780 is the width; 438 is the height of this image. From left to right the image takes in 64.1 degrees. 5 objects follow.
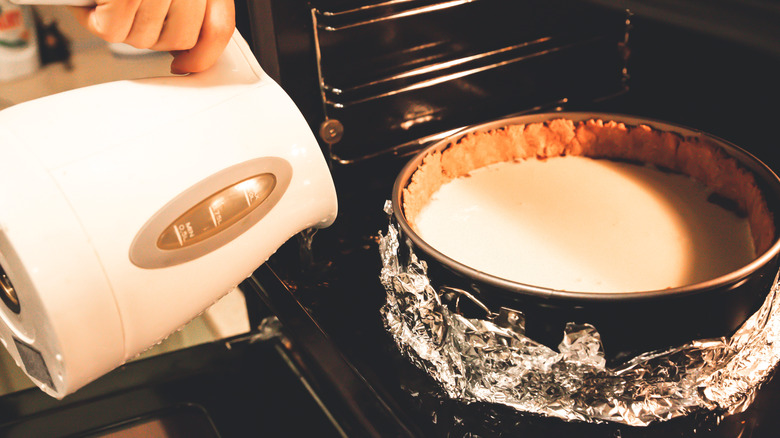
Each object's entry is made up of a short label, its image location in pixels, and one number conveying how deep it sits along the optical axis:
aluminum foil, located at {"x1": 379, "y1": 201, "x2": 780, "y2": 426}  0.62
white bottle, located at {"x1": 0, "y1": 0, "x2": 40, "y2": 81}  0.86
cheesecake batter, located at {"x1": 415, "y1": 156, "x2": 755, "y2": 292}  0.75
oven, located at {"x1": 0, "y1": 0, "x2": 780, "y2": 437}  0.70
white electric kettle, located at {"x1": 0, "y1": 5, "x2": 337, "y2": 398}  0.48
